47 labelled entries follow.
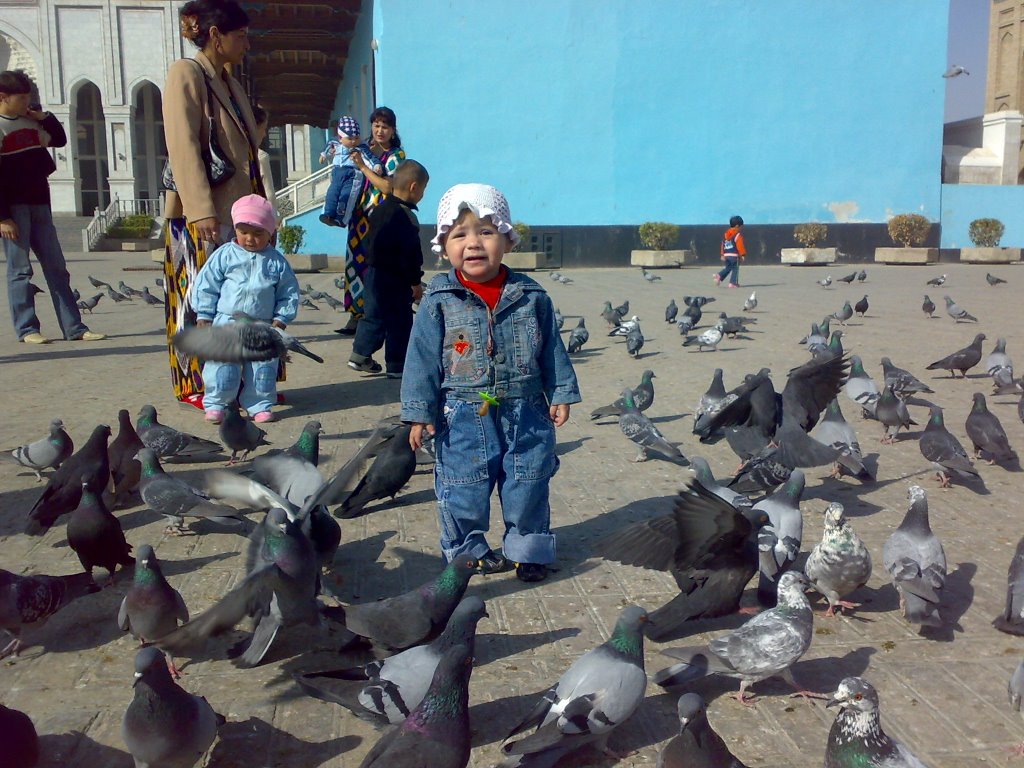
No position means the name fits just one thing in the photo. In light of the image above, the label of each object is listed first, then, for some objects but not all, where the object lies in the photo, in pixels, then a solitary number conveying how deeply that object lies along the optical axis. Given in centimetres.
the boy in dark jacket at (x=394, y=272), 723
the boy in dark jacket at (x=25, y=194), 862
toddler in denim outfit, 366
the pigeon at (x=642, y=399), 657
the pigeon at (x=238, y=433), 527
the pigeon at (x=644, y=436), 547
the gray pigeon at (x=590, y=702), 242
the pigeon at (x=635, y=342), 934
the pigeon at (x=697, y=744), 226
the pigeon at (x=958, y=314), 1170
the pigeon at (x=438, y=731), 225
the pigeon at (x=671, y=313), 1193
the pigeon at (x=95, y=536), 356
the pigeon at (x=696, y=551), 321
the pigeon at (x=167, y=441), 512
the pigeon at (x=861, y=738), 228
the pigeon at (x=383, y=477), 457
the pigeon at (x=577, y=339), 969
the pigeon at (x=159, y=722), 232
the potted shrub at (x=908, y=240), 2459
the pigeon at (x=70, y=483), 413
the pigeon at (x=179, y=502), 381
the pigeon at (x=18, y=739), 225
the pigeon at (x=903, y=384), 697
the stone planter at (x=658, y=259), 2323
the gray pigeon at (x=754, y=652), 280
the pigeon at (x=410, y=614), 292
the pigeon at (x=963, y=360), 802
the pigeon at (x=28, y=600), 296
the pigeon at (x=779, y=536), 355
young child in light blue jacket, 586
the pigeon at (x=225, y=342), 485
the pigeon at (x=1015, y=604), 318
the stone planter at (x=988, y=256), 2448
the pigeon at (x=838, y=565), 344
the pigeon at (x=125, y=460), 471
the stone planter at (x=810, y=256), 2383
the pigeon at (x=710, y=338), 974
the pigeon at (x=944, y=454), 498
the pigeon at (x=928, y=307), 1244
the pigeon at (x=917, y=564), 326
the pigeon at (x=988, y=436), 545
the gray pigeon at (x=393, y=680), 256
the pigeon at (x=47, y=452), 496
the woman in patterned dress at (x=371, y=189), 776
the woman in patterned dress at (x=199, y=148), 569
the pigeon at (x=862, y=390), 663
